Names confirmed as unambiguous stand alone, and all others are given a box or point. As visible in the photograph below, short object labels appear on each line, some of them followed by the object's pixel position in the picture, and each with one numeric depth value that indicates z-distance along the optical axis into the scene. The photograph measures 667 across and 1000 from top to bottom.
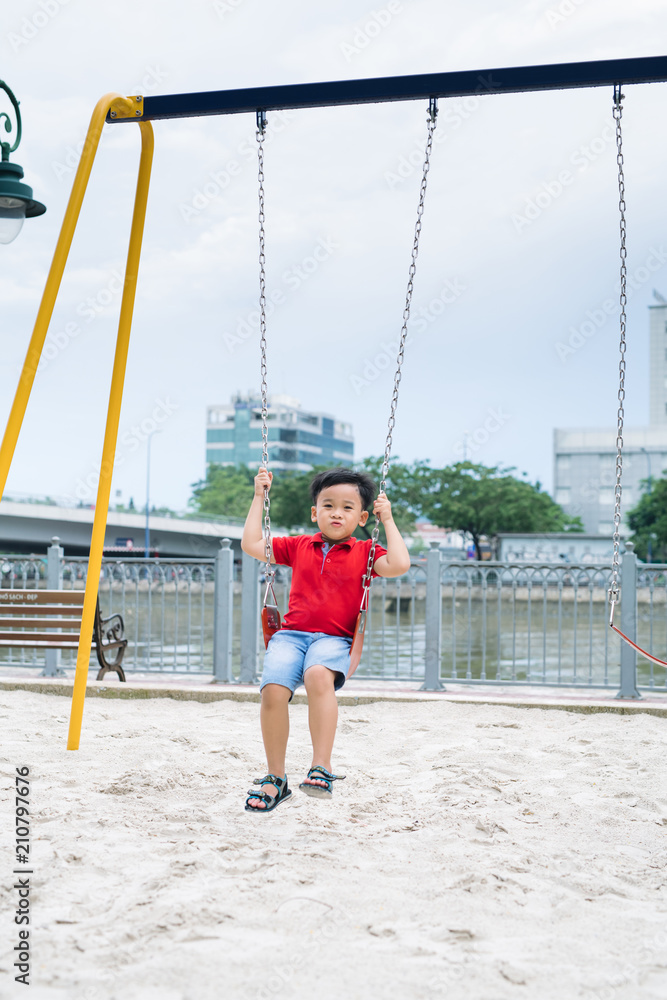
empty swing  4.54
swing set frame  4.52
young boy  3.80
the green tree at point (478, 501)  46.98
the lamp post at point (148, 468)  61.26
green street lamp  5.09
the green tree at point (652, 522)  51.91
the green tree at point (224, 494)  70.75
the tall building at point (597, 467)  87.88
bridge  36.91
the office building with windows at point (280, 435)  106.31
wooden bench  7.23
